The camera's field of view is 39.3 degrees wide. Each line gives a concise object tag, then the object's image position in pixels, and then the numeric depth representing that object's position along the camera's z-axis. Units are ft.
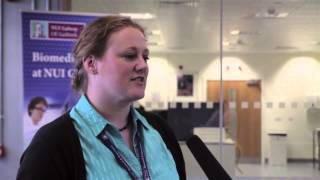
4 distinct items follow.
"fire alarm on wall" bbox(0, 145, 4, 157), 14.08
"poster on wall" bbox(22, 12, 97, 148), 11.45
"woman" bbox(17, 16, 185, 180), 3.12
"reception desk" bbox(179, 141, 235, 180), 19.40
